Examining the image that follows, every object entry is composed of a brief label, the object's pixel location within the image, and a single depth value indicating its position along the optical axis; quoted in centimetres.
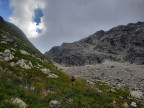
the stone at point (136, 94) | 1424
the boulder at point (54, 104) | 719
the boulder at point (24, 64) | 1750
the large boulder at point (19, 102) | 546
